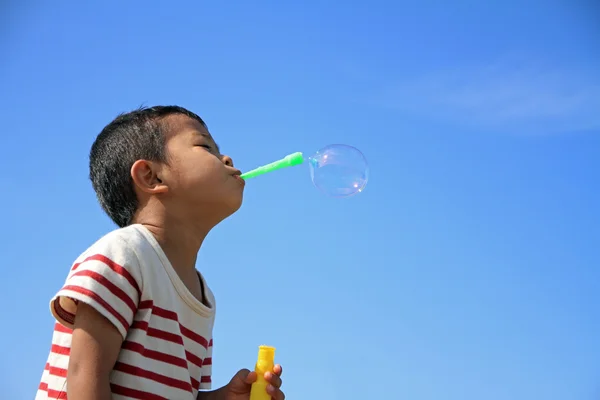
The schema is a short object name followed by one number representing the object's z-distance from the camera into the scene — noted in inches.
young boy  81.2
